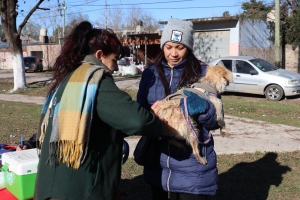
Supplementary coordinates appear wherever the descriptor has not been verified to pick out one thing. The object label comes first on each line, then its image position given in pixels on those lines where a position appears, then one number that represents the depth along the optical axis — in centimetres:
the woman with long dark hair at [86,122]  204
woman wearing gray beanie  273
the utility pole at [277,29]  1691
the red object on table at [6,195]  328
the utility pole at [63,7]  3806
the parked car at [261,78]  1290
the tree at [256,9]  2552
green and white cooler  306
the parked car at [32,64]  3044
